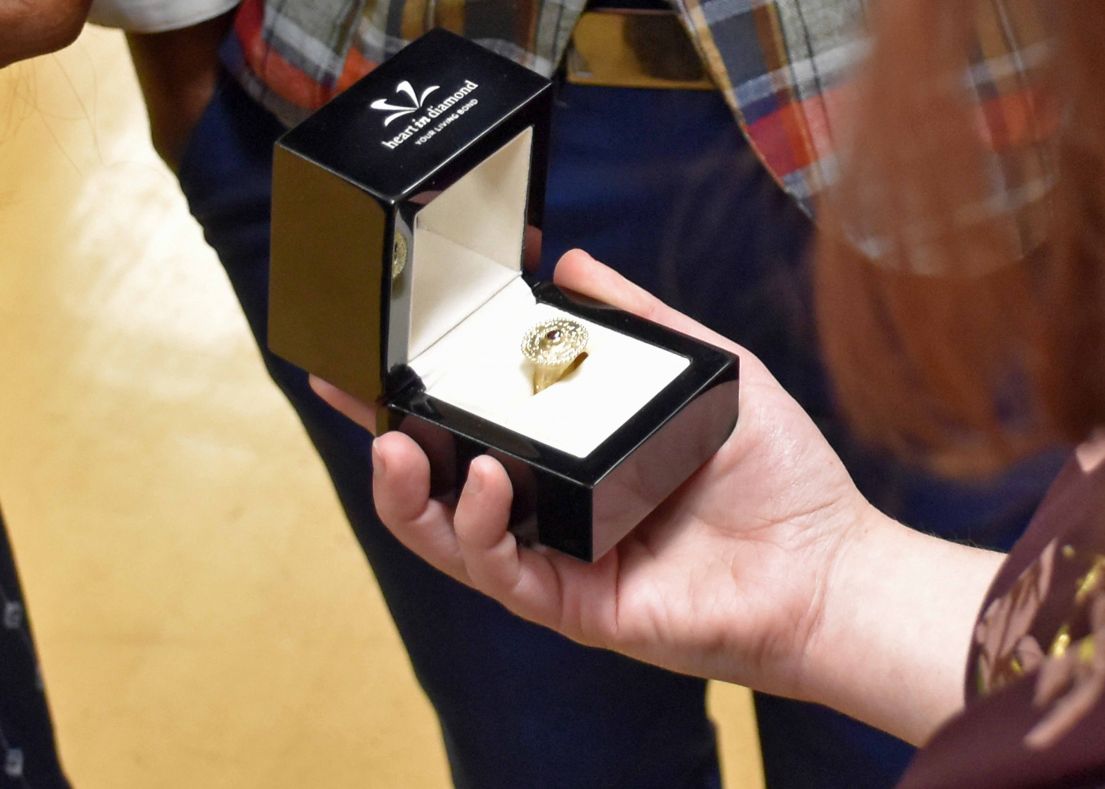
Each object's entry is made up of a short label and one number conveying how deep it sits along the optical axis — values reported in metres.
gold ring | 0.73
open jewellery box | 0.66
